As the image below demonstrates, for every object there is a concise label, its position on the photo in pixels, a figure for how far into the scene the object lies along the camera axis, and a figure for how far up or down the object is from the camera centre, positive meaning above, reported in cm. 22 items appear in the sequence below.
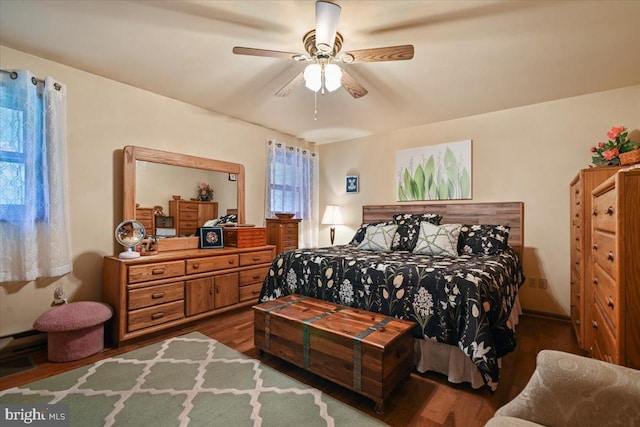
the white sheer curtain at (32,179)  225 +26
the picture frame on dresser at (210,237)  340 -31
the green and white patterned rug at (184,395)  161 -115
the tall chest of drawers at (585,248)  219 -29
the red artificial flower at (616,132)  257 +69
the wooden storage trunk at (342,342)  168 -85
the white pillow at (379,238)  324 -31
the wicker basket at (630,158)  224 +42
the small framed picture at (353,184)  475 +44
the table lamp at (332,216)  476 -8
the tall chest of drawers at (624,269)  113 -24
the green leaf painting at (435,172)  376 +53
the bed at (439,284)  184 -56
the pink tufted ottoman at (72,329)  217 -89
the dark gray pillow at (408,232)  326 -24
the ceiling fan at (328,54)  168 +106
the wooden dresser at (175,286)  252 -75
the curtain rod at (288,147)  441 +102
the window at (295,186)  440 +41
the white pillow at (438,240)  288 -29
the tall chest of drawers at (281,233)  411 -32
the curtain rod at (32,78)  225 +106
